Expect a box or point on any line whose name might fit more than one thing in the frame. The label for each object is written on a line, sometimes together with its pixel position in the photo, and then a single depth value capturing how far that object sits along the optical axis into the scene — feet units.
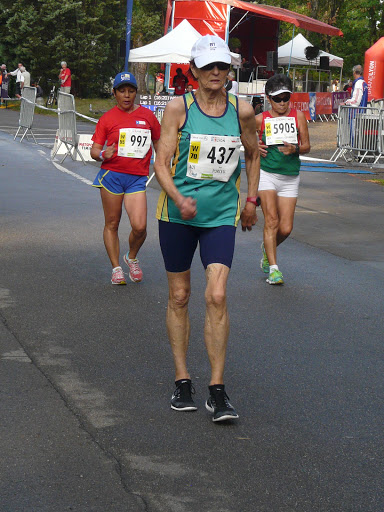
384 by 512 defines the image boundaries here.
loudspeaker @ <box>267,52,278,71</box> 126.31
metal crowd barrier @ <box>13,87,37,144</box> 79.27
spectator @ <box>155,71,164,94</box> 148.89
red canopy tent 105.70
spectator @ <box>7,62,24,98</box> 143.17
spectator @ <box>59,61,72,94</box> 130.72
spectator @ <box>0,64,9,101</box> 151.28
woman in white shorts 28.71
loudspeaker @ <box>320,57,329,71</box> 145.28
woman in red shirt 27.68
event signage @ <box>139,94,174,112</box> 85.81
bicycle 147.43
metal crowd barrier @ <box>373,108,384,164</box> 64.34
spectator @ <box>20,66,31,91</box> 142.59
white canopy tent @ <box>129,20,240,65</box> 90.02
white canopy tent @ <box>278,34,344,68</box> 148.46
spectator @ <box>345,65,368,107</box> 74.95
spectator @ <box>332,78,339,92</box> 198.84
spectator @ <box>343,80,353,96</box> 146.20
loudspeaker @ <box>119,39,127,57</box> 97.88
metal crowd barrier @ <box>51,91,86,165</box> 65.31
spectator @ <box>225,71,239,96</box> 80.55
